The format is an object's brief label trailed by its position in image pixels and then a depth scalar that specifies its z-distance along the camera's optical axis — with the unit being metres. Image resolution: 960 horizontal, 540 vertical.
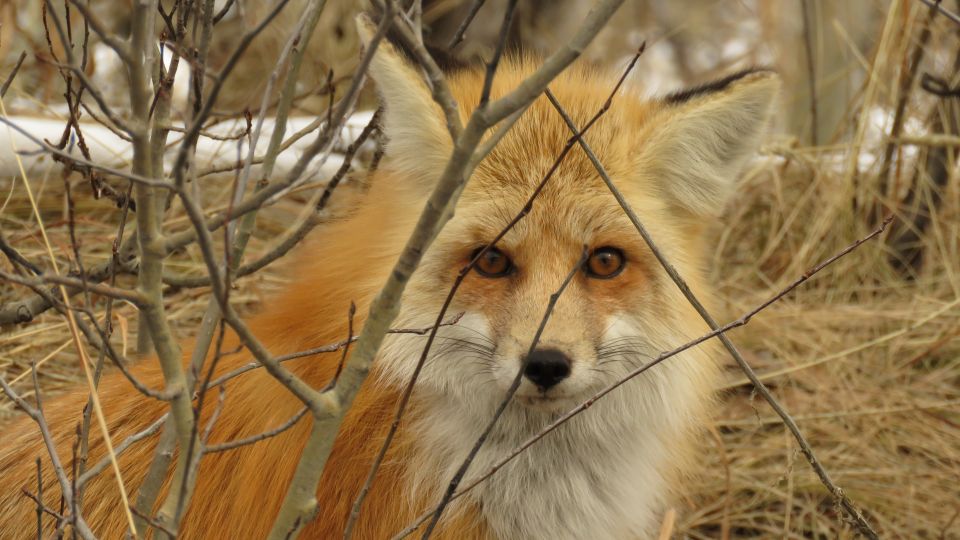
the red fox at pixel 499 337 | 5.31
